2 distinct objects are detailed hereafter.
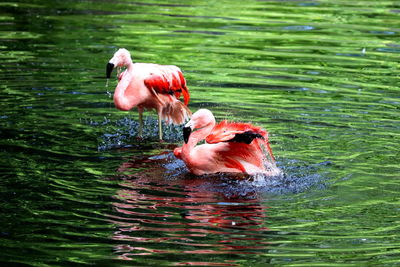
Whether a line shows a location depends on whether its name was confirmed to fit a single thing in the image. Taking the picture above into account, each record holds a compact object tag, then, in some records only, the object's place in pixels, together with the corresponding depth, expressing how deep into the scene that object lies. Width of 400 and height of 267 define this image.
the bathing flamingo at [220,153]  14.05
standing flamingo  16.95
